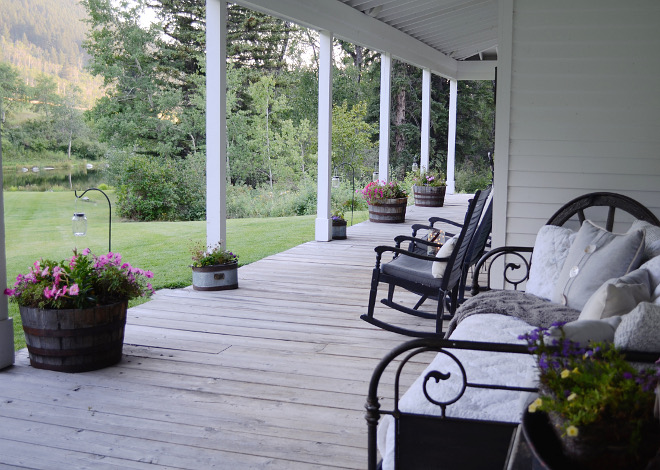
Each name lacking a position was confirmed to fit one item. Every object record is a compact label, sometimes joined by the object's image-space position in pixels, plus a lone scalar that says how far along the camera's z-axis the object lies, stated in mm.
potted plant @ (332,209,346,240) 8789
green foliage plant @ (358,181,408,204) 10586
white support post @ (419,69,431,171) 13781
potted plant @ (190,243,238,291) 5711
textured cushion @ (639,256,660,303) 2475
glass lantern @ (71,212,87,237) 4270
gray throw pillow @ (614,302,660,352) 1907
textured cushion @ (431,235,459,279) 4488
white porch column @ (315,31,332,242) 8422
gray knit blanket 2945
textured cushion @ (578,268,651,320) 2242
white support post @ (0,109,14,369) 3719
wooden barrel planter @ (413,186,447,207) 12868
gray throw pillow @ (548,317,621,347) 1909
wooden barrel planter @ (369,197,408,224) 10531
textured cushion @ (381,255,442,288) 4480
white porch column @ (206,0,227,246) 5840
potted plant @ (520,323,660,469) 1359
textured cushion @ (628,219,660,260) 2941
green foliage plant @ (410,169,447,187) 12977
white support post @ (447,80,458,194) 15805
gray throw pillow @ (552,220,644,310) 2895
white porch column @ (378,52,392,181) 11047
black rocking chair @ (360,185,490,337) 4379
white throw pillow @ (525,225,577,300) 3463
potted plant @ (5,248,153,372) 3580
